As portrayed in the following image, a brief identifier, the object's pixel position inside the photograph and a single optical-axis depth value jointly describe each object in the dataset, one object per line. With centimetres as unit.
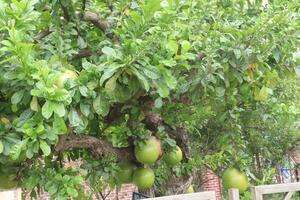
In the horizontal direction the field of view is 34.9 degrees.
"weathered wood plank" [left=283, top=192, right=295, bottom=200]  297
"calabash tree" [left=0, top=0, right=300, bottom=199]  168
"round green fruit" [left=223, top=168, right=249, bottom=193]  284
